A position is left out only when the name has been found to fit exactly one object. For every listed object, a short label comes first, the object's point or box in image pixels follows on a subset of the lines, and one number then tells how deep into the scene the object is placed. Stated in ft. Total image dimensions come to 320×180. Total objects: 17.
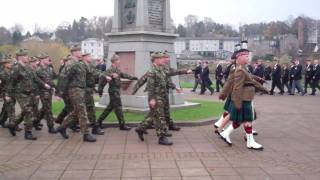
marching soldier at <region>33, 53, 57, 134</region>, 37.47
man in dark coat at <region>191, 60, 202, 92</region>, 78.35
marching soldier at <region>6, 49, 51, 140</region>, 34.40
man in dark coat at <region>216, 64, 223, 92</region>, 78.54
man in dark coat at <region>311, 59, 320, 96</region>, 74.95
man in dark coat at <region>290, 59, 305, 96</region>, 74.95
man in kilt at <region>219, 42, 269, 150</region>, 30.73
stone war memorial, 46.50
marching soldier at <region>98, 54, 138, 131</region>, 37.27
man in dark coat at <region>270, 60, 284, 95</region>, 76.69
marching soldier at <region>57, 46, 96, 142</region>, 33.12
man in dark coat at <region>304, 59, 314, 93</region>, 75.51
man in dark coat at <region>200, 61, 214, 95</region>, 75.87
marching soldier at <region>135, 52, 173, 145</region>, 31.99
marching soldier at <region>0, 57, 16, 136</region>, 36.57
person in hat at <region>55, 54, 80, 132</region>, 34.25
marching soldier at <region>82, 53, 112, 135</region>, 36.29
